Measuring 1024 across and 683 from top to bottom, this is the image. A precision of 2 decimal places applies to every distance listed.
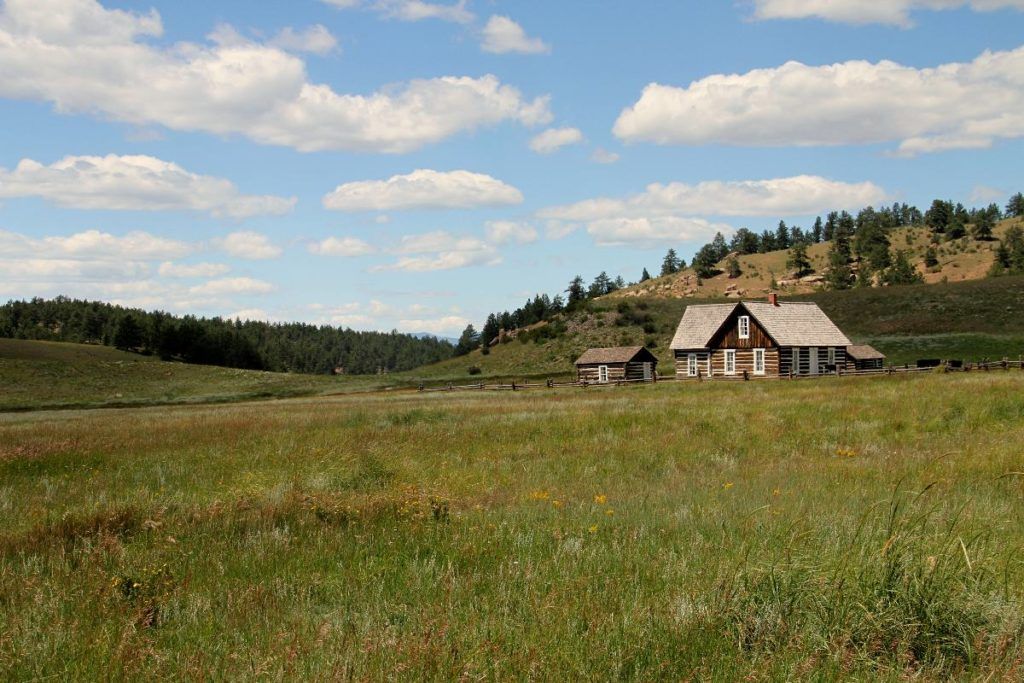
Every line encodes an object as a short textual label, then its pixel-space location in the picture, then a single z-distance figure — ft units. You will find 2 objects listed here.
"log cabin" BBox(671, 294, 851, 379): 200.34
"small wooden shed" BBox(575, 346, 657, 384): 233.35
